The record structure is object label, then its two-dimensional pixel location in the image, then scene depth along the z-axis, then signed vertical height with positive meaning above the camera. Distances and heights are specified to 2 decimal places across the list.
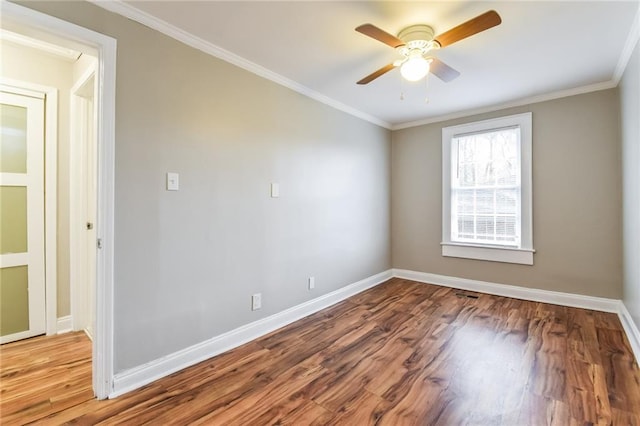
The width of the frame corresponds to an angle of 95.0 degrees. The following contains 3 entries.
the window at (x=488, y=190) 3.64 +0.31
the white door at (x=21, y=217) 2.50 -0.03
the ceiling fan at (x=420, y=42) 1.73 +1.11
